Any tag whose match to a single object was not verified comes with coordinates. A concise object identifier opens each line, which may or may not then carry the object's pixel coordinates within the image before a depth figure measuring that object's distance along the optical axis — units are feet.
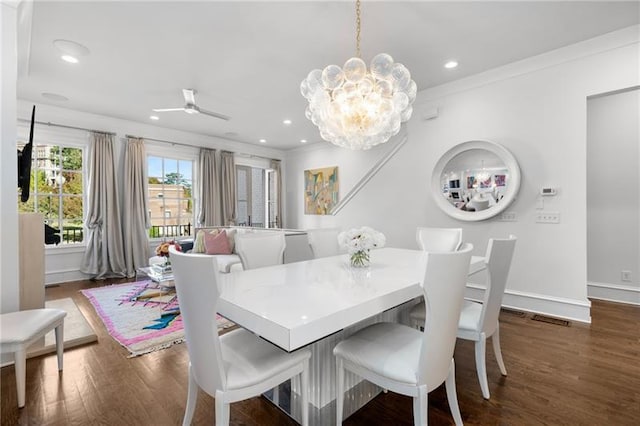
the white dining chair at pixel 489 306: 5.59
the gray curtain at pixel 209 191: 19.60
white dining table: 3.51
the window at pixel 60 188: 14.90
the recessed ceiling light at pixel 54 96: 13.11
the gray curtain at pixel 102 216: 15.42
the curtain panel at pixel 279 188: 24.21
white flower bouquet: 6.52
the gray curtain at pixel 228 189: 20.56
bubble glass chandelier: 7.13
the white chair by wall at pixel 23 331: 5.51
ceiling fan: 12.01
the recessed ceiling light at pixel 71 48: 8.99
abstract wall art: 20.78
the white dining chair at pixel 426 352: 3.87
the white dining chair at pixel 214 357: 3.75
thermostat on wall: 9.96
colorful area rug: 8.29
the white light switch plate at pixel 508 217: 10.85
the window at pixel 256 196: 22.57
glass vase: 6.72
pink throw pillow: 14.32
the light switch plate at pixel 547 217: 9.97
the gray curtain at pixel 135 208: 16.34
